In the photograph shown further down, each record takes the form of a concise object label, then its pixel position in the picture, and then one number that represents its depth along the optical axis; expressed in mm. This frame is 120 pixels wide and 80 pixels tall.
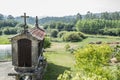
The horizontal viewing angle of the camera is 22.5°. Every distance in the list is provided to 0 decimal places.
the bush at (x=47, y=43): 62522
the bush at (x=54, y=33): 115250
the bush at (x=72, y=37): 97938
